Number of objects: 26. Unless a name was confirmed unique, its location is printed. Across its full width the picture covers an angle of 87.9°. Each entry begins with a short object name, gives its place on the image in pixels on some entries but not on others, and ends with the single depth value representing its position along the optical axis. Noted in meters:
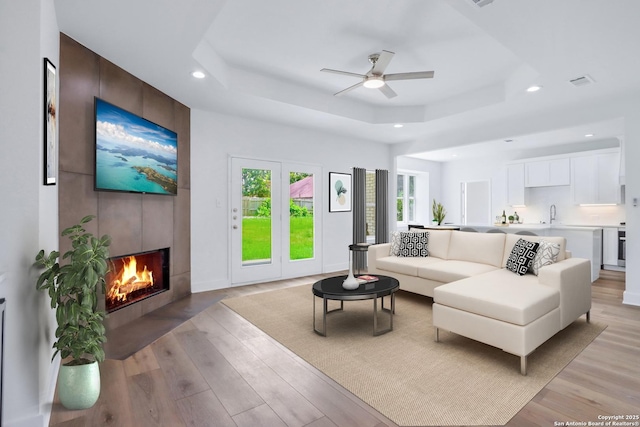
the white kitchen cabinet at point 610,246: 6.30
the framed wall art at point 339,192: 6.09
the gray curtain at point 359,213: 6.49
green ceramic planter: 1.95
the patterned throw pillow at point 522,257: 3.46
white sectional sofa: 2.45
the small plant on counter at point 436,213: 7.76
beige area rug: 1.96
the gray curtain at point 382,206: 6.91
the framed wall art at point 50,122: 1.93
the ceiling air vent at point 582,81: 3.54
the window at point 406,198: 8.50
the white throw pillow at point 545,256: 3.34
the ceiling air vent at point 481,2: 2.21
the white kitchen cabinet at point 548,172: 6.90
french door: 5.04
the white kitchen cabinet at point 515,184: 7.59
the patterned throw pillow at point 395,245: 4.81
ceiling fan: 3.07
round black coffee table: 2.96
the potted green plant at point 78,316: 1.84
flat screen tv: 3.06
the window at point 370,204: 6.83
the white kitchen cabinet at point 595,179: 6.34
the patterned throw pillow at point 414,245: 4.71
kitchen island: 5.27
